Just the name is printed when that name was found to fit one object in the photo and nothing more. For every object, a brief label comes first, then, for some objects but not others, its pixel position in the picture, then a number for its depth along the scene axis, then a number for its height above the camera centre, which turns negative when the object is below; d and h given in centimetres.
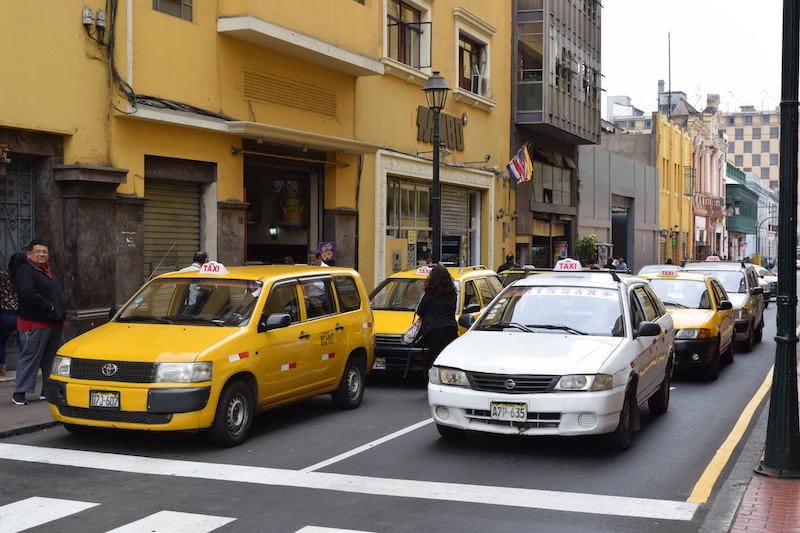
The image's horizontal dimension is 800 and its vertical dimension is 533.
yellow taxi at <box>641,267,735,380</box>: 1362 -102
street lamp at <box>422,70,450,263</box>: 1675 +239
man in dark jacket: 1084 -79
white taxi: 816 -105
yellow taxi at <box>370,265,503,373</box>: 1302 -84
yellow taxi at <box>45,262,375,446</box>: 840 -105
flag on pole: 2875 +258
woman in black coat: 1188 -83
